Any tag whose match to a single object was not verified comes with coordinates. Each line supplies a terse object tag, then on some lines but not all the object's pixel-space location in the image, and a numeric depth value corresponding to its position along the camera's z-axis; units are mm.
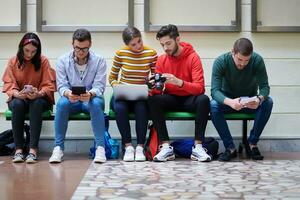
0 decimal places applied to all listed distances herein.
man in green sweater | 4043
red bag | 4086
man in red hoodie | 4043
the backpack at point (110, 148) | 4172
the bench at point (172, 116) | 4180
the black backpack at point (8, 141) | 4426
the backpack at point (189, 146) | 4133
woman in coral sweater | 4031
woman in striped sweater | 4105
